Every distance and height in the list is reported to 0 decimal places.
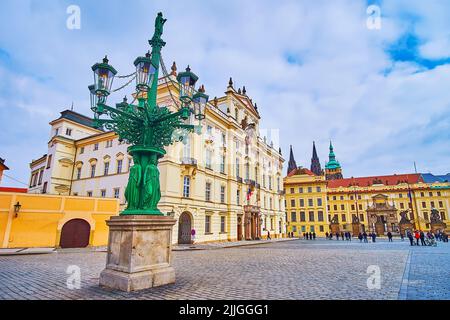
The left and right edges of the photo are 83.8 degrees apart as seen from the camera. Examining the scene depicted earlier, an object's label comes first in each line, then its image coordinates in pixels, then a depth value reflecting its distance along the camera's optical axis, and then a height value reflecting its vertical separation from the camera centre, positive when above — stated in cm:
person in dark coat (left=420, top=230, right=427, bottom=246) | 2591 -209
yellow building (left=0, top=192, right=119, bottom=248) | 1884 -22
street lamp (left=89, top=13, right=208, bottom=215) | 718 +280
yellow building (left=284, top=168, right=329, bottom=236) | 5753 +386
